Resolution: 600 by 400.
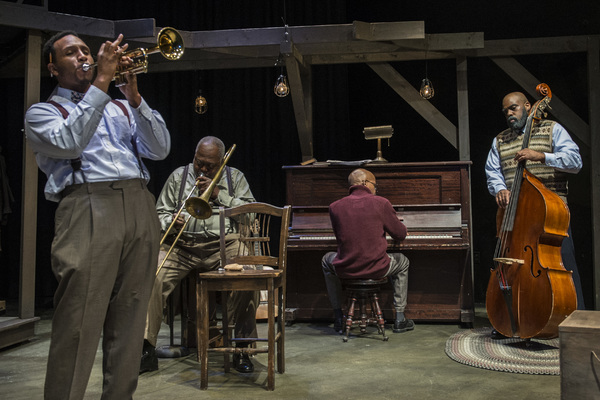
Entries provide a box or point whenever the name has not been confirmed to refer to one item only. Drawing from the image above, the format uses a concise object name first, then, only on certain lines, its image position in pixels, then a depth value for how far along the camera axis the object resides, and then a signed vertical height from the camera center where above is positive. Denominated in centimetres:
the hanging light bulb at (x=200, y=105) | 675 +126
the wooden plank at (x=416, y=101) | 625 +122
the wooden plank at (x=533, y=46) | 623 +175
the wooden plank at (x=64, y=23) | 489 +166
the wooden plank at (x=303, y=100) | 593 +120
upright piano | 553 -15
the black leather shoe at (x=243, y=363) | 385 -93
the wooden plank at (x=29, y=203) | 498 +13
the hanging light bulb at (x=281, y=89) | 585 +123
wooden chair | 347 -36
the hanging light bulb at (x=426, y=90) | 606 +126
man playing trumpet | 218 -2
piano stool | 487 -67
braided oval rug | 380 -93
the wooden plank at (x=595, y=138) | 612 +79
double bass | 388 -31
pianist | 484 -11
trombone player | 391 -11
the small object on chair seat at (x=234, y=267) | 358 -29
